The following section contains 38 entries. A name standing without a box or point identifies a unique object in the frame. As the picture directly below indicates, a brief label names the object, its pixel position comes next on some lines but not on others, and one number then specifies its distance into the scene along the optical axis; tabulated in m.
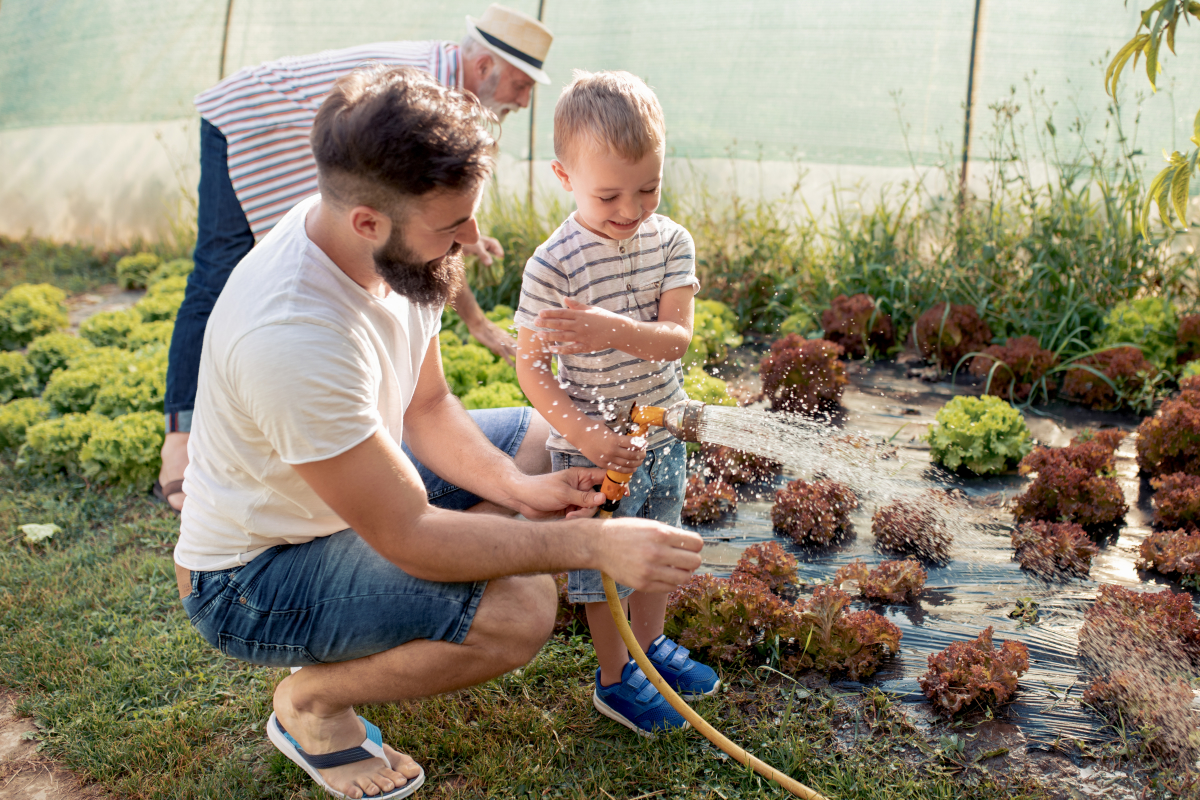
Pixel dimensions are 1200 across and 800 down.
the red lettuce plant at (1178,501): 2.99
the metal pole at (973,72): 5.66
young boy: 2.00
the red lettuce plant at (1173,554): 2.73
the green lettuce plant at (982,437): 3.48
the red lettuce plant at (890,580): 2.75
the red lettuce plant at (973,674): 2.28
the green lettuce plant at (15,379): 5.09
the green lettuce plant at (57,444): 4.05
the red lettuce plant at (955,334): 4.61
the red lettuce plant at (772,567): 2.80
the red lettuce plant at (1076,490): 3.08
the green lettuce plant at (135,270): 7.29
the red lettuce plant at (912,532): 3.02
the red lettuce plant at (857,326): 4.82
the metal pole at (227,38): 8.02
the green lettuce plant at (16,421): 4.38
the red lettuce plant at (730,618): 2.56
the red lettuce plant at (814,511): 3.13
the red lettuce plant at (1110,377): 3.99
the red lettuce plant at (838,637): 2.47
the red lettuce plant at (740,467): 3.61
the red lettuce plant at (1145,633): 2.36
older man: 3.37
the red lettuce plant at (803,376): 4.08
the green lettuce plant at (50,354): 5.29
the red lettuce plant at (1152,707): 2.11
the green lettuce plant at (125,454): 3.86
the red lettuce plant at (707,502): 3.34
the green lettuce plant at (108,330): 5.62
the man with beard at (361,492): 1.73
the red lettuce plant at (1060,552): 2.87
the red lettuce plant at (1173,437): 3.24
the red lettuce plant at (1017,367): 4.23
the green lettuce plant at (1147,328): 4.24
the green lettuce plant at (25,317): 5.85
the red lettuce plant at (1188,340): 4.15
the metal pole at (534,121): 6.85
